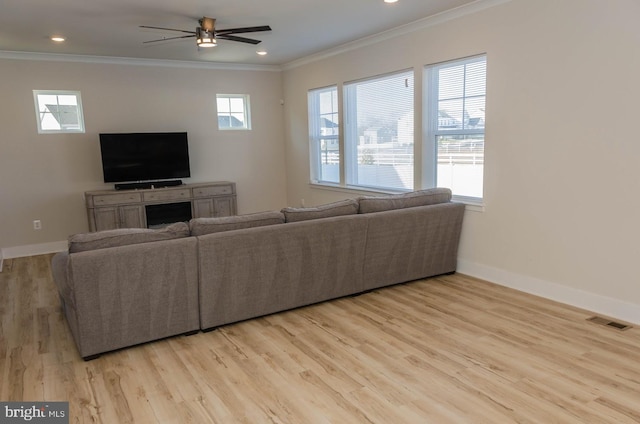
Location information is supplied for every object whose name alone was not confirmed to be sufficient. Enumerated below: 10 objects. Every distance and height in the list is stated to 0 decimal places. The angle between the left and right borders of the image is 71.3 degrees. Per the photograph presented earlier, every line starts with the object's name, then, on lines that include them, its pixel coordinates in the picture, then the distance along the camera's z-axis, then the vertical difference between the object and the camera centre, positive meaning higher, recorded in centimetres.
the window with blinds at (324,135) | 644 +20
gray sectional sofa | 288 -84
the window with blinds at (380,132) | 519 +18
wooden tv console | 574 -70
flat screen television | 602 -3
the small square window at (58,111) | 584 +60
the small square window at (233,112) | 709 +63
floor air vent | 317 -132
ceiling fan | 403 +107
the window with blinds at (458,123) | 432 +21
